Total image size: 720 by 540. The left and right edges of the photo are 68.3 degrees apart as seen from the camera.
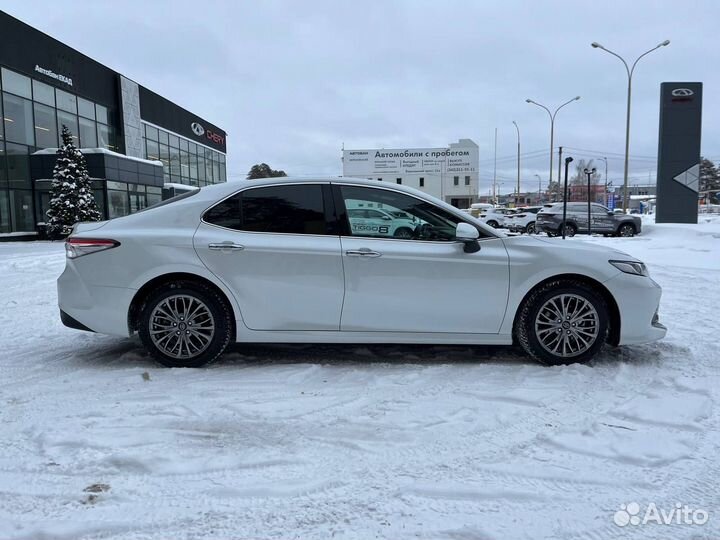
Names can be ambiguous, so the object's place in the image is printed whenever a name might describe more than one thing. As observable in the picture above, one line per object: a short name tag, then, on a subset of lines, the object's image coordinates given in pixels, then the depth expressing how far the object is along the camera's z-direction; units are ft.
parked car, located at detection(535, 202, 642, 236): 75.00
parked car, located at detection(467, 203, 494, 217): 143.56
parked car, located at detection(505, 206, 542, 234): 99.14
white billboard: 245.65
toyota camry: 14.24
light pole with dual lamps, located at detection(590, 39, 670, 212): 92.27
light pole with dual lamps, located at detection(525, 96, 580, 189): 139.64
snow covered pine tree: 72.59
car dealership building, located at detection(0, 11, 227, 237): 75.10
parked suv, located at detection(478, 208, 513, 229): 106.22
